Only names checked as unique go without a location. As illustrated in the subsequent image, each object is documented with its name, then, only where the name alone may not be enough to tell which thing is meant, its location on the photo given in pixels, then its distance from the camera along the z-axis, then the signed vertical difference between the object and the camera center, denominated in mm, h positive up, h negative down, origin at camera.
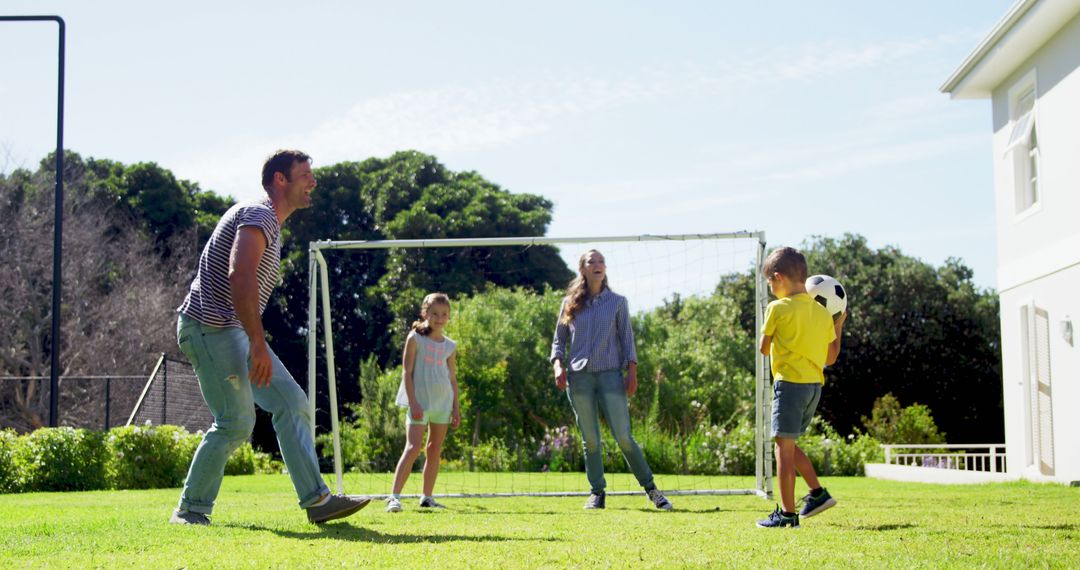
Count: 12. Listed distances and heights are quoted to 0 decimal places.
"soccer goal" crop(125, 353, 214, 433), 17000 -367
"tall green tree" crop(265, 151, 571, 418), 27797 +2980
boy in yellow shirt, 6008 +111
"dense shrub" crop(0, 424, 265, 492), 11898 -869
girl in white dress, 7895 -91
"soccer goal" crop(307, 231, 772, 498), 9281 +846
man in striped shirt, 5281 -10
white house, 13023 +1858
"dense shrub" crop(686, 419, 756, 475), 15805 -1097
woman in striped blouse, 7703 +70
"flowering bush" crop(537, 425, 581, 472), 16750 -1141
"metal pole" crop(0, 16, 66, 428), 13742 +1433
